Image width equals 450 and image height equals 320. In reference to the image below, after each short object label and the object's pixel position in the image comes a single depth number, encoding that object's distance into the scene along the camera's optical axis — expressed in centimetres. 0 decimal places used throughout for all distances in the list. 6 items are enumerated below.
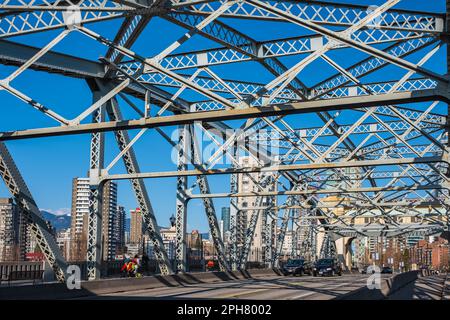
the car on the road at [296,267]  5297
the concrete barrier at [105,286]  2080
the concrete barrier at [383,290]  1501
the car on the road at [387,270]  8041
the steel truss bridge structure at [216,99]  1778
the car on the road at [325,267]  5400
